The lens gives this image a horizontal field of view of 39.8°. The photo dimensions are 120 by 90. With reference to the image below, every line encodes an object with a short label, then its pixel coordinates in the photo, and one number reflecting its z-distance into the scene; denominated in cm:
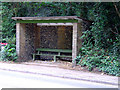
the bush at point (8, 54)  1141
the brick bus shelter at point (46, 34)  1003
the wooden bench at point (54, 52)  1181
